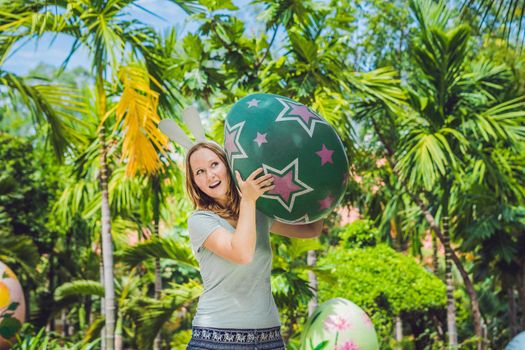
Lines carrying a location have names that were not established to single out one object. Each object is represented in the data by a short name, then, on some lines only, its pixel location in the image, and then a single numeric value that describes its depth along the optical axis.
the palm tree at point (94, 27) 6.00
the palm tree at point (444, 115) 8.12
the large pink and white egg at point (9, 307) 6.45
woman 2.16
